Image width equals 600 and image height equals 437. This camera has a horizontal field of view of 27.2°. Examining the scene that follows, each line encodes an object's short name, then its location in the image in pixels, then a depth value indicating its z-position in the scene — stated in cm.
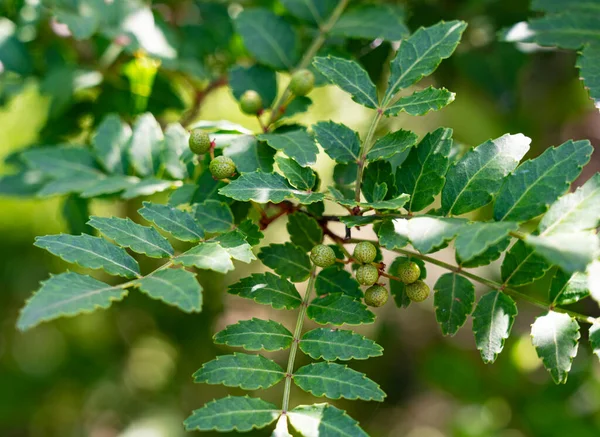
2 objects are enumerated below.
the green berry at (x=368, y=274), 25
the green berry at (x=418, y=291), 25
